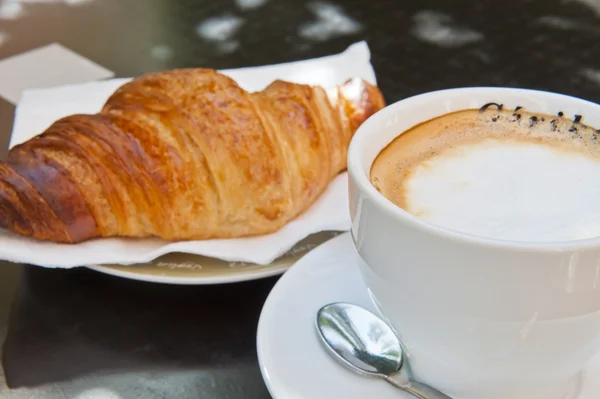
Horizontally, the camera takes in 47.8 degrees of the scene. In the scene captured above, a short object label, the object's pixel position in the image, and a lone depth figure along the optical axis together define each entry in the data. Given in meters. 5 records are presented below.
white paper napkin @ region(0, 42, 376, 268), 0.73
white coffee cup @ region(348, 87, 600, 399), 0.43
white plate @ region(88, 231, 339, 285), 0.69
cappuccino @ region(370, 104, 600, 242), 0.49
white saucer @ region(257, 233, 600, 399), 0.52
